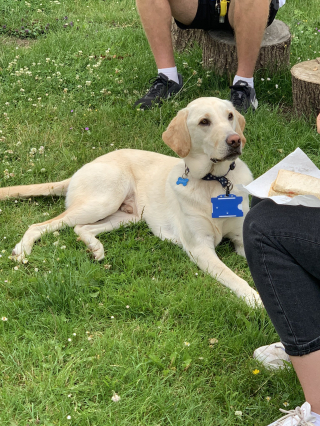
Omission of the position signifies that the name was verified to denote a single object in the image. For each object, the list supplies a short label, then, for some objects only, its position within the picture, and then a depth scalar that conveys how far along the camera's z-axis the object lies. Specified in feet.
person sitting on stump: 15.35
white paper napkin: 6.39
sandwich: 6.00
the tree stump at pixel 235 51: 17.20
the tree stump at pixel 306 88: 14.61
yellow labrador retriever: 10.52
